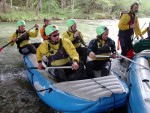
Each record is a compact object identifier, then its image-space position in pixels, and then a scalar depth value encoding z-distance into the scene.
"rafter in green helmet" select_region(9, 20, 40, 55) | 4.10
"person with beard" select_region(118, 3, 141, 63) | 4.11
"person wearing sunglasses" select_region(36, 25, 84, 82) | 2.74
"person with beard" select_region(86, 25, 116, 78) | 3.06
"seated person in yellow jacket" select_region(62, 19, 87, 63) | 3.59
